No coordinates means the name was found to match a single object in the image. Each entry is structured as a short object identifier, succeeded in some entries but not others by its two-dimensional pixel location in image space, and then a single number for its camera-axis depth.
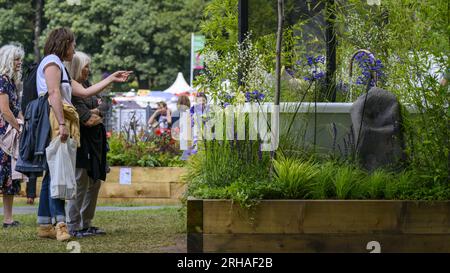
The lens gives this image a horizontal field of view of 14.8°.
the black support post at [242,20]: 16.32
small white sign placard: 22.60
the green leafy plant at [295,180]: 12.04
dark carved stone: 13.16
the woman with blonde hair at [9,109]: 16.36
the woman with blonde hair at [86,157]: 14.86
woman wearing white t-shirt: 13.65
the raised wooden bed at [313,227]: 11.67
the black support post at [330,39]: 17.00
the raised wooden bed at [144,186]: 22.45
